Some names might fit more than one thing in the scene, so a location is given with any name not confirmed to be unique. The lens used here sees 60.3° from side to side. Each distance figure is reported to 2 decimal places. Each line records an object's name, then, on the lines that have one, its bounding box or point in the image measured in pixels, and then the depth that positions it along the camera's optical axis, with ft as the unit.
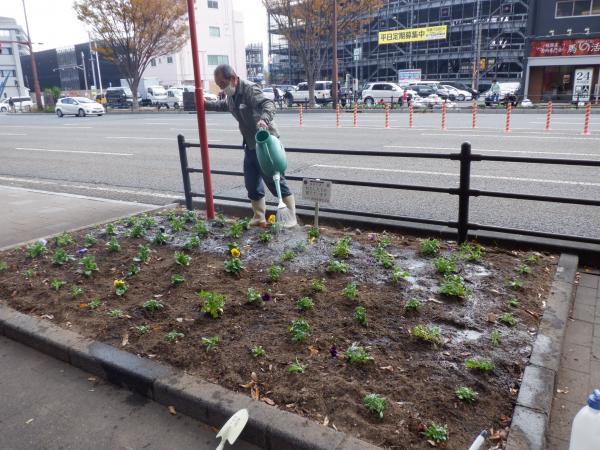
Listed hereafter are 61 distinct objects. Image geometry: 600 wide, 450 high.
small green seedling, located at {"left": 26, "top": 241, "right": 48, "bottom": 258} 17.16
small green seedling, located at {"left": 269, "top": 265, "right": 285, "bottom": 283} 14.11
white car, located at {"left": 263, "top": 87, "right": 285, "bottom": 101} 126.52
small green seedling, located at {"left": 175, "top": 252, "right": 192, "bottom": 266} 15.49
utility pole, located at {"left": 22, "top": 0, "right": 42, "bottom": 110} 152.11
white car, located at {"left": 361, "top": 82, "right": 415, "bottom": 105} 119.85
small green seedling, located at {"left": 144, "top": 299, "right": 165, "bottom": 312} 12.87
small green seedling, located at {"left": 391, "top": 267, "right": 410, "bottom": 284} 13.68
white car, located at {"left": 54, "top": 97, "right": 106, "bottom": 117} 119.34
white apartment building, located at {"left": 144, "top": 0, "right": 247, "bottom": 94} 215.10
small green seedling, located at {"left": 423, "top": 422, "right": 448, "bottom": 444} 8.11
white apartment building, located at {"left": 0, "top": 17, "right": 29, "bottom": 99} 274.36
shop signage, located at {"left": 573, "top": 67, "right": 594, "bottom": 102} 110.63
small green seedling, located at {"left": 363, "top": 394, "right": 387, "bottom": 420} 8.71
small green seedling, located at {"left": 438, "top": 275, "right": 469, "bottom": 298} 12.65
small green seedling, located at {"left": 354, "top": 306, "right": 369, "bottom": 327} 11.64
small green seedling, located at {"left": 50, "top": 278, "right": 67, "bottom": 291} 14.36
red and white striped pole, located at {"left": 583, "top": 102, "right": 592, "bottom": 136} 47.71
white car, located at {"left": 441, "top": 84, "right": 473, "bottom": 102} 125.58
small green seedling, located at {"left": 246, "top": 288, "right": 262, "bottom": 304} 12.81
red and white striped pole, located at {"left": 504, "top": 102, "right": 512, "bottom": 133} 52.04
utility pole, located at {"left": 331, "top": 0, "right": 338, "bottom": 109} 102.89
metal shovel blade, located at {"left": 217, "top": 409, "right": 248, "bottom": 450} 8.36
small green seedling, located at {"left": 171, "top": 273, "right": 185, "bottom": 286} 14.25
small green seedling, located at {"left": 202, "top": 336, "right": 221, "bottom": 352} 10.89
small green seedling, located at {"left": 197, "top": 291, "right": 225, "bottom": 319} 12.24
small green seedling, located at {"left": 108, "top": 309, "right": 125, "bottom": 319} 12.55
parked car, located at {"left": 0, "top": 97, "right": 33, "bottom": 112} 182.91
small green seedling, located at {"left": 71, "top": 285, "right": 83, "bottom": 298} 13.83
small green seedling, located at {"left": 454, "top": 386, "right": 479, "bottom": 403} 8.98
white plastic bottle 6.76
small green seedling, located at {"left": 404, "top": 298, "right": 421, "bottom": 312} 12.07
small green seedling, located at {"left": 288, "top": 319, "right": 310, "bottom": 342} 10.98
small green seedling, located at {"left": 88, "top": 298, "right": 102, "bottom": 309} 13.16
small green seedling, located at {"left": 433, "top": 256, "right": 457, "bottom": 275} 14.12
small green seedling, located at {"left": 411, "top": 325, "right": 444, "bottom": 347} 10.74
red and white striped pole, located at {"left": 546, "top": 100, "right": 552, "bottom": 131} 53.63
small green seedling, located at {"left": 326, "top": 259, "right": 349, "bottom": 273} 14.37
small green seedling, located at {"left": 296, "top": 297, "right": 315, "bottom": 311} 12.38
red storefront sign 117.39
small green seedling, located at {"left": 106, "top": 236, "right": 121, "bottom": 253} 17.26
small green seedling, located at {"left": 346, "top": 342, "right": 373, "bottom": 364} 10.10
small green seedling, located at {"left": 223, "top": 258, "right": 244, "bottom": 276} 14.65
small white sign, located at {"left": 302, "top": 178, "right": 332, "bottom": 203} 17.05
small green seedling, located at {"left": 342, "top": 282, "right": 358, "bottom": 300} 12.69
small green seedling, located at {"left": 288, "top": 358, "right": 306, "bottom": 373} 9.96
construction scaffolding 159.02
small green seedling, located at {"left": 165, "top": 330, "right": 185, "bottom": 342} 11.34
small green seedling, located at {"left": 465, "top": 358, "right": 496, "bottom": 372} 9.76
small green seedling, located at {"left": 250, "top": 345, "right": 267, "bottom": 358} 10.58
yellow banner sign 169.58
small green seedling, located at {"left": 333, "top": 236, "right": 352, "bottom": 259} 15.54
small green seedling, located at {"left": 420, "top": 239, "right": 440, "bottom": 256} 15.69
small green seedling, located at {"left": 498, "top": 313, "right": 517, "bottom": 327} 11.47
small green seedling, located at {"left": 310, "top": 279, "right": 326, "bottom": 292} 13.28
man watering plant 17.58
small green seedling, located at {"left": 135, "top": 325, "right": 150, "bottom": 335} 11.82
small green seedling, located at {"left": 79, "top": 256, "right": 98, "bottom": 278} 15.20
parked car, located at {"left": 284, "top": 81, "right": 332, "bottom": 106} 138.17
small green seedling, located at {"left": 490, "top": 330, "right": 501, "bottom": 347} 10.70
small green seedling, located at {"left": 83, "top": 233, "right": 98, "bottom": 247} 18.22
